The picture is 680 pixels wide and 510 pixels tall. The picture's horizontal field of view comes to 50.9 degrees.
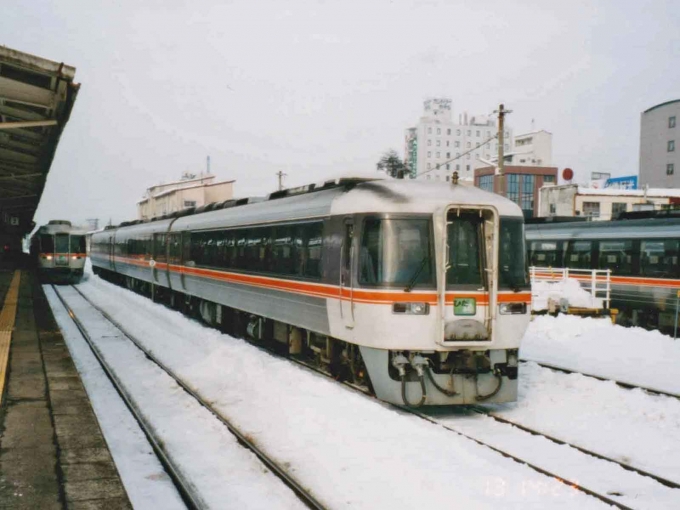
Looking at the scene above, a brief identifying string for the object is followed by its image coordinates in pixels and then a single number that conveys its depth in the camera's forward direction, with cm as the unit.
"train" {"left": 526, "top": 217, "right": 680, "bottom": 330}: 1786
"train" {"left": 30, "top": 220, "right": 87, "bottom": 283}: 3466
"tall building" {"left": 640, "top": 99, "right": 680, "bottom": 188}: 6359
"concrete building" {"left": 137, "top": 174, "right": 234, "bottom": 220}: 7369
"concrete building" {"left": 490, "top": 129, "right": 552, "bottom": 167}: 9825
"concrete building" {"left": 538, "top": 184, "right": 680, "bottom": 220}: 4866
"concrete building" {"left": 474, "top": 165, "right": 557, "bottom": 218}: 8712
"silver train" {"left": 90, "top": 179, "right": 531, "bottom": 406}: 883
